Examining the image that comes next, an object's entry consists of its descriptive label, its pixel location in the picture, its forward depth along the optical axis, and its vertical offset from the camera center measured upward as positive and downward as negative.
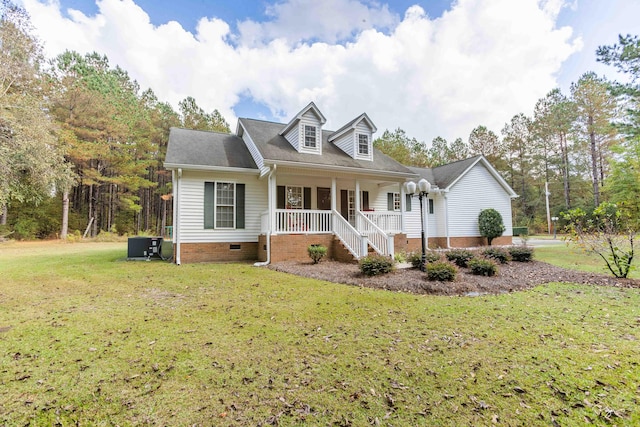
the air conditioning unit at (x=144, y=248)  11.95 -0.75
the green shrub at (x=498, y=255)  9.97 -1.01
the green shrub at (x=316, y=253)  10.05 -0.87
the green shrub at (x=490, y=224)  16.83 +0.15
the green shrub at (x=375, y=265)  7.77 -1.04
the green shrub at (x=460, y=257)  9.27 -0.99
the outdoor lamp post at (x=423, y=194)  8.45 +1.03
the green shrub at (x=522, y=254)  10.31 -1.02
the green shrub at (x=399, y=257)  9.89 -1.04
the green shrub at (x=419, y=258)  8.64 -0.96
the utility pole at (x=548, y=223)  28.72 +0.32
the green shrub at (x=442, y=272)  6.96 -1.11
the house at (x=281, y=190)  10.80 +1.71
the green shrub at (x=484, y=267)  7.86 -1.15
